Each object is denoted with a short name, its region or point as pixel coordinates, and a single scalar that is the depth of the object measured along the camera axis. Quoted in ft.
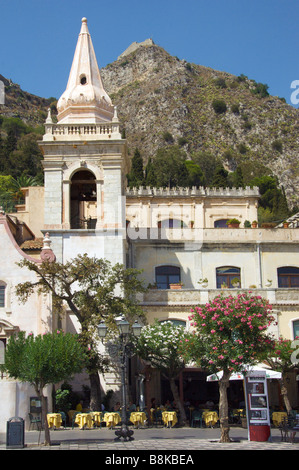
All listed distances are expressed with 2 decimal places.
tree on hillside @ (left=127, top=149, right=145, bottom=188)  285.02
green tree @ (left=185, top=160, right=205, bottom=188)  358.43
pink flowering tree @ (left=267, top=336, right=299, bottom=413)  108.27
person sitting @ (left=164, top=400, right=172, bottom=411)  112.61
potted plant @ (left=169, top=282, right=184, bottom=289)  140.11
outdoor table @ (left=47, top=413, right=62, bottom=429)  100.92
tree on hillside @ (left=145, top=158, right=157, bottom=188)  279.92
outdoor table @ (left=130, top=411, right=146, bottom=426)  104.94
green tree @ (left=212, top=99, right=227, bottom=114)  594.37
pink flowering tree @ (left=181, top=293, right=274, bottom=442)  84.53
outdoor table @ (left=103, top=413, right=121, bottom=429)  102.94
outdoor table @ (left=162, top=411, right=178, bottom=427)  105.40
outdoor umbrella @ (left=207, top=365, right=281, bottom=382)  101.09
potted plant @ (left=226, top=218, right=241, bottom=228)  175.77
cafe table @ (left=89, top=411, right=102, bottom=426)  103.96
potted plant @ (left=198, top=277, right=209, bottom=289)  138.51
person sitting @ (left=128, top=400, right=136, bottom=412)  112.27
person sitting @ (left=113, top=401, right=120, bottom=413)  113.50
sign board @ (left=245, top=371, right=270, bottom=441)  81.51
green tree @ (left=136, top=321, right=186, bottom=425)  109.81
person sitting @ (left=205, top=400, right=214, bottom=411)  117.60
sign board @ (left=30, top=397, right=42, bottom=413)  101.50
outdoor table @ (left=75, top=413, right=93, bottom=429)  100.42
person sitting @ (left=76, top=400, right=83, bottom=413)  110.93
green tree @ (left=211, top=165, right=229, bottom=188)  272.10
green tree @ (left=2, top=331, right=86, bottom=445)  80.74
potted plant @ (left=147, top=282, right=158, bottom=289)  135.39
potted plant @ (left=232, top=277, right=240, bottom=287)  143.14
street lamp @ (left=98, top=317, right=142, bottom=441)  79.56
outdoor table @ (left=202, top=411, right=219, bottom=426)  106.93
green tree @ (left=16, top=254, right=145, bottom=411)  108.17
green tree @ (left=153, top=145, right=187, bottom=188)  347.77
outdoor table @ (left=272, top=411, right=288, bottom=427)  106.65
